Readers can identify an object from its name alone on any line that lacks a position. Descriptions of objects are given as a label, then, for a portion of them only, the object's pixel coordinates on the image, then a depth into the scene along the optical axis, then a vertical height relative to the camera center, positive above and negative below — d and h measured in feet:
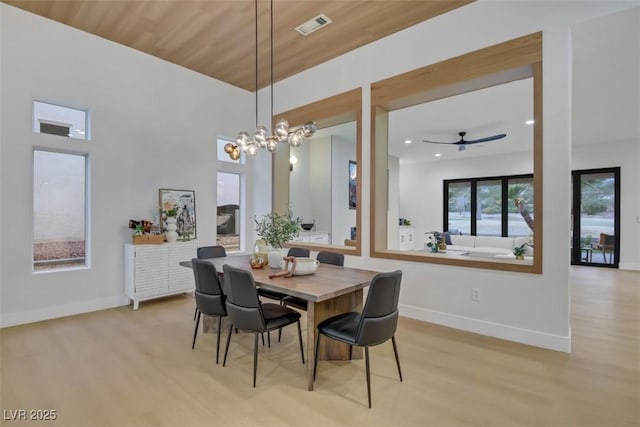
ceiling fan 19.14 +4.77
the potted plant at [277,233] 9.27 -0.60
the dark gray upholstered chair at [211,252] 11.66 -1.52
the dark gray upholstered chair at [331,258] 10.82 -1.62
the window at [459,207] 30.60 +0.73
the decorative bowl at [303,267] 8.67 -1.52
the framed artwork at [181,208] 14.94 +0.22
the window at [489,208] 28.76 +0.60
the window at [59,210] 12.00 +0.09
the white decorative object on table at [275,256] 9.54 -1.33
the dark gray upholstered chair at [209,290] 8.59 -2.22
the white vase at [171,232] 14.40 -0.92
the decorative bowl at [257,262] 9.64 -1.54
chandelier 9.41 +2.42
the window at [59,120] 11.90 +3.71
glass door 23.56 -0.17
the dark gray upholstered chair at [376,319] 6.58 -2.34
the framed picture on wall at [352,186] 24.84 +2.25
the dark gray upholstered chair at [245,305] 7.29 -2.24
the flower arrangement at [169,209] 14.78 +0.18
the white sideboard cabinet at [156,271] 13.21 -2.62
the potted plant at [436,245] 17.66 -1.86
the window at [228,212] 17.88 +0.06
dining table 7.18 -1.78
